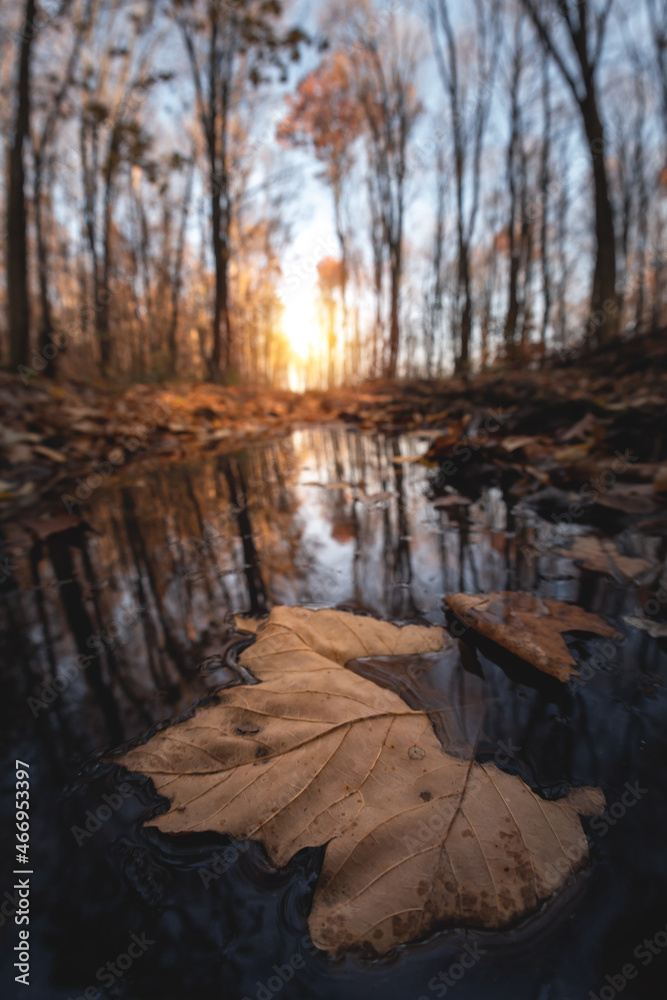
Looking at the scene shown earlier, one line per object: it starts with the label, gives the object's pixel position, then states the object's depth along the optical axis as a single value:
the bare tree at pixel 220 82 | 8.84
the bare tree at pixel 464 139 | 11.98
